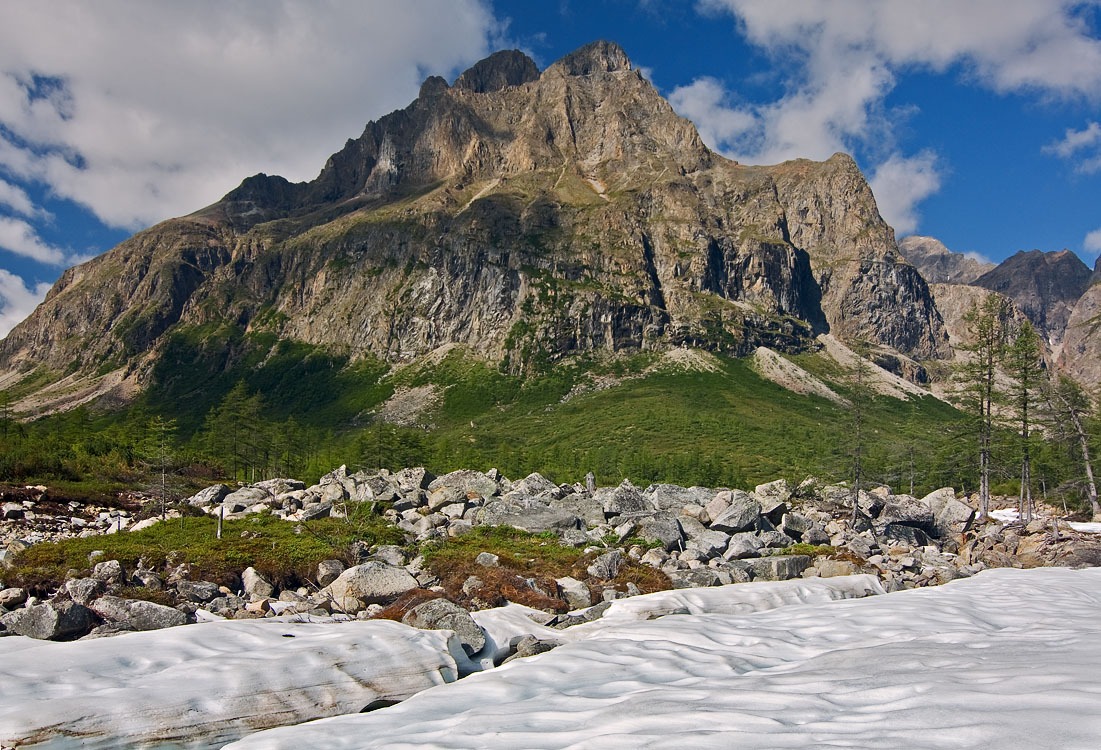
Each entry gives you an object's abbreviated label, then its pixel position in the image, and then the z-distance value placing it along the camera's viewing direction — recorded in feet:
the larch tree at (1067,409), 120.16
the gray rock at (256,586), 53.98
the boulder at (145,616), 38.04
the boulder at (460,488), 101.91
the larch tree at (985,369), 122.11
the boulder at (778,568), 60.34
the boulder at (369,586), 51.62
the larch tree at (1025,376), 121.60
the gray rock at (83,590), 47.29
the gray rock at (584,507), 91.50
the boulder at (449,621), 35.40
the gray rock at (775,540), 78.54
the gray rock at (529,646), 35.01
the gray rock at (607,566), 61.00
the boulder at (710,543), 72.49
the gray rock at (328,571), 58.54
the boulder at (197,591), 51.60
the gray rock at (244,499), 99.86
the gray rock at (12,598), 48.32
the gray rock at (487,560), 61.54
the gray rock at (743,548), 71.97
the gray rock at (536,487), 112.37
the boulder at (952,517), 95.09
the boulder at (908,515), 93.40
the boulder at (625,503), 94.63
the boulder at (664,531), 76.26
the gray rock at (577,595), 51.98
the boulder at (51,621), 36.40
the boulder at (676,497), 101.30
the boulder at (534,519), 88.69
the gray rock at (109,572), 52.90
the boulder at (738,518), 82.88
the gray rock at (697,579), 55.93
